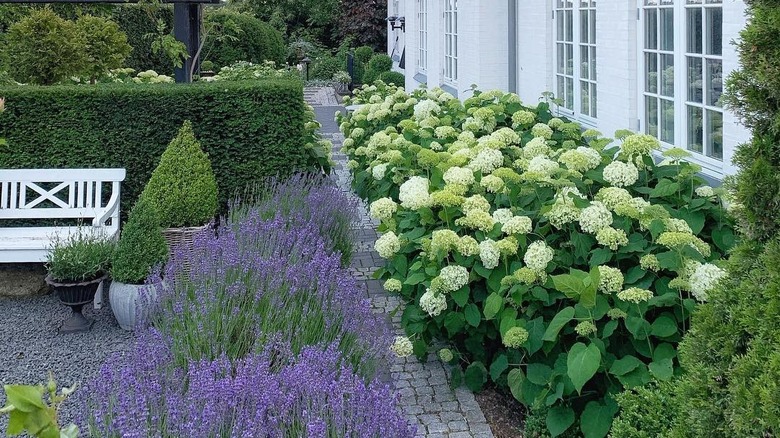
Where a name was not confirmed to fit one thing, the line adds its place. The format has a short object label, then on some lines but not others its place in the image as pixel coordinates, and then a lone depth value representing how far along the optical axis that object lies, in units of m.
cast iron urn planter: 5.91
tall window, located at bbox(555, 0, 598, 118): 7.49
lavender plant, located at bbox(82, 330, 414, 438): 2.74
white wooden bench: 7.00
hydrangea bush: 3.65
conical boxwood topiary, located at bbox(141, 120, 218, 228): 6.97
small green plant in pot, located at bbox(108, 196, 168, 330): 5.85
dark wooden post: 9.59
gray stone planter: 5.84
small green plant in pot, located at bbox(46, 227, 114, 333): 5.90
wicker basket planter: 6.96
